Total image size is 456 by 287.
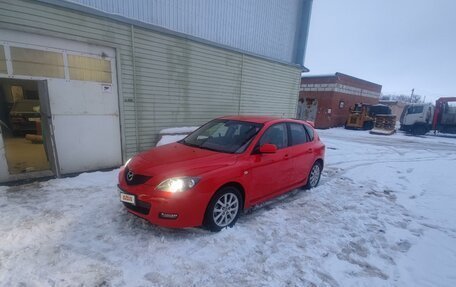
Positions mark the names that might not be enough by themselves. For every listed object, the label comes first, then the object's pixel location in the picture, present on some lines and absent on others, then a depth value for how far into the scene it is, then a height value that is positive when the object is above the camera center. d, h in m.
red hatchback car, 3.31 -1.08
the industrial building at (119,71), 5.38 +0.56
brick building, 21.48 +0.59
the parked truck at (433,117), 20.52 -0.61
